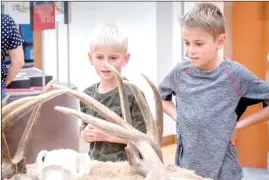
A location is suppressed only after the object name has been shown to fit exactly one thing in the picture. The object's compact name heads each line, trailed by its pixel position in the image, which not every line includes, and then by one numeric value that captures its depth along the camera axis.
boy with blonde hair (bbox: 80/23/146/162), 2.05
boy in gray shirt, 2.08
